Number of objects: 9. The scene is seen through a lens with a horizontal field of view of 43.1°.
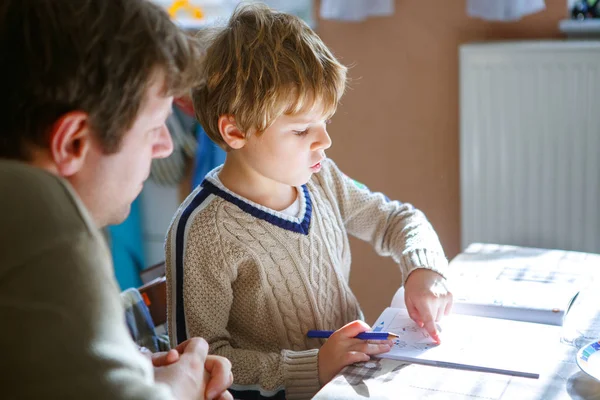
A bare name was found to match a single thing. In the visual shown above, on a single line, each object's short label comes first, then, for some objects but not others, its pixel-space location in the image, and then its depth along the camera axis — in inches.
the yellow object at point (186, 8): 122.0
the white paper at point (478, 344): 42.5
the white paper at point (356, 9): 95.7
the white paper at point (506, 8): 88.0
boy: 49.6
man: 24.6
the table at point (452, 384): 39.4
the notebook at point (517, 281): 50.9
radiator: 88.9
